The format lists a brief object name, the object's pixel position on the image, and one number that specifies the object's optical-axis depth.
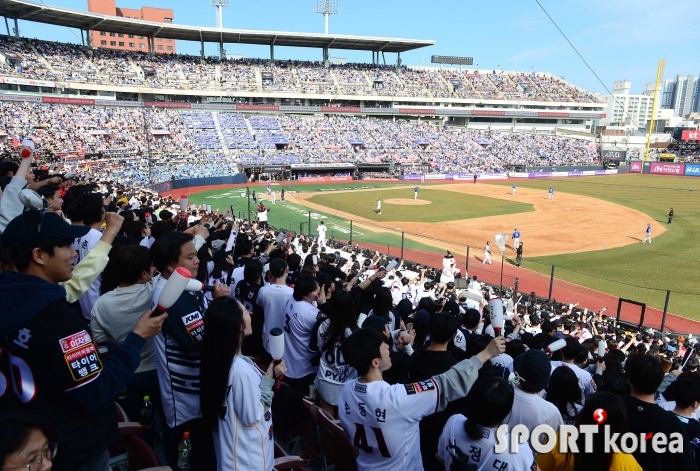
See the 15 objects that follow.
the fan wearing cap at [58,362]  2.67
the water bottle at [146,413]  4.04
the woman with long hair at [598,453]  3.37
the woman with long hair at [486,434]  3.23
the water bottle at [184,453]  3.40
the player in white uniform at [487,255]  24.66
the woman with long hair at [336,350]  4.82
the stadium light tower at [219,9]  72.17
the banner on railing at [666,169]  71.75
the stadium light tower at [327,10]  79.01
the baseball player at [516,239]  26.39
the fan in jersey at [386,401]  3.44
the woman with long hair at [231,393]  3.24
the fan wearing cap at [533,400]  3.90
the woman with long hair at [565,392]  4.39
